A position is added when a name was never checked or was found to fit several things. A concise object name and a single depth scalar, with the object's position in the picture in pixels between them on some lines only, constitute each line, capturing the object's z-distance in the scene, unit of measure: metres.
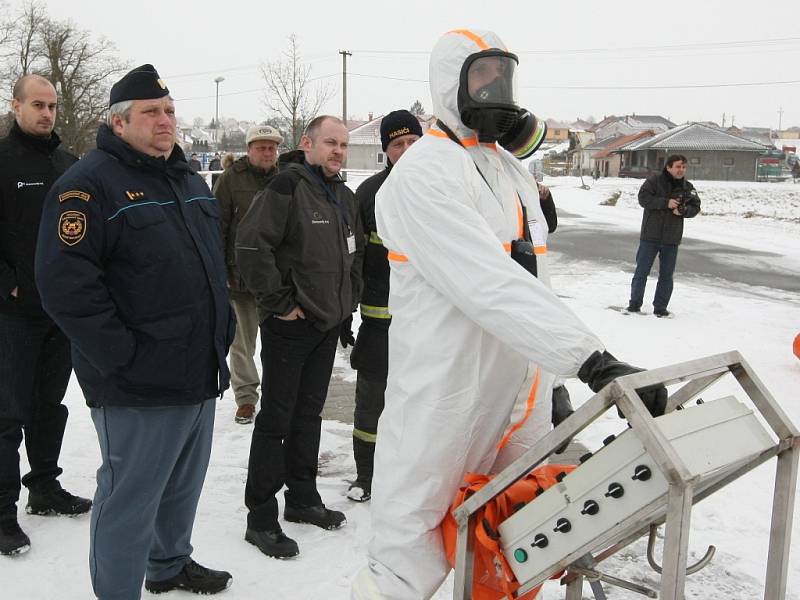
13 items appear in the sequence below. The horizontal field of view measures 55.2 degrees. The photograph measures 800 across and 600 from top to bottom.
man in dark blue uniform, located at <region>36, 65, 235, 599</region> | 2.60
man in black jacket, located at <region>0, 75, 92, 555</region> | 3.60
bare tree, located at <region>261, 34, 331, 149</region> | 27.69
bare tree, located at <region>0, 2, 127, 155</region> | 41.62
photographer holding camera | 9.13
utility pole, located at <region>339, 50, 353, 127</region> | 39.56
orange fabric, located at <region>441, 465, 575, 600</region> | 2.13
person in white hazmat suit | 2.26
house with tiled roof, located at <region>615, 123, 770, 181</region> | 57.94
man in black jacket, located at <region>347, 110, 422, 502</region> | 4.30
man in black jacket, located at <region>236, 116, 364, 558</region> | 3.64
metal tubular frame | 1.67
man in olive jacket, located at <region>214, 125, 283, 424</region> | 5.31
